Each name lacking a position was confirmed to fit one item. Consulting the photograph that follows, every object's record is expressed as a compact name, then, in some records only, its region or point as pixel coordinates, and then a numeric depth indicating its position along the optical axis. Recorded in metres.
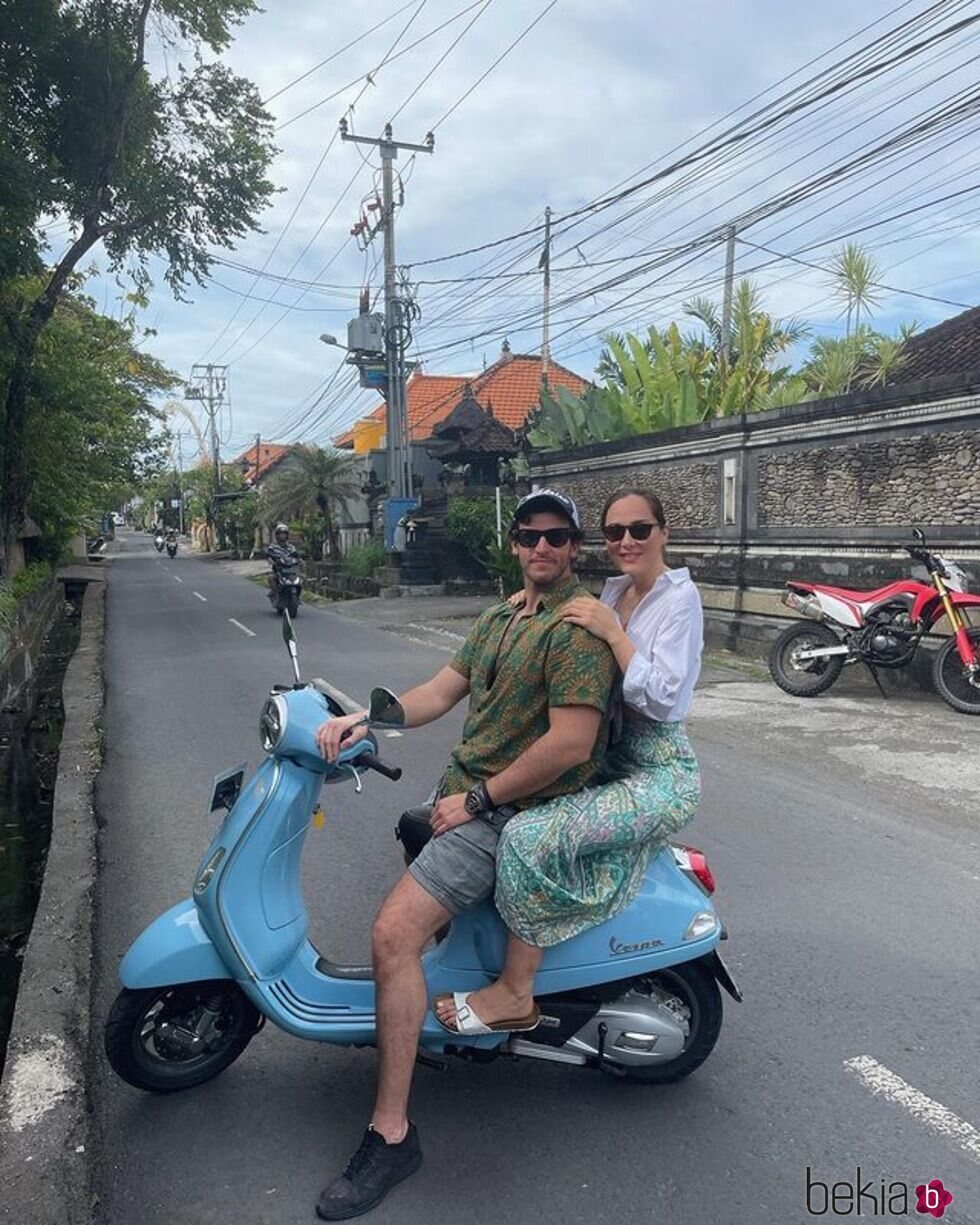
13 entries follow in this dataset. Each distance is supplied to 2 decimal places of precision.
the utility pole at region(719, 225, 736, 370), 15.42
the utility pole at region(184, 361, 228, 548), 54.75
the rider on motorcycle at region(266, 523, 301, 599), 16.45
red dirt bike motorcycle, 8.00
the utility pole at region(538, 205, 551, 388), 21.67
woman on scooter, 2.47
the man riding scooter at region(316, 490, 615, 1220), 2.43
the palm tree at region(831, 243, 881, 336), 12.95
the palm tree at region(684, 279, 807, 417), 14.57
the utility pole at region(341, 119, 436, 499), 22.22
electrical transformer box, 22.89
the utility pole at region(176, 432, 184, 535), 76.75
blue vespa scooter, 2.62
